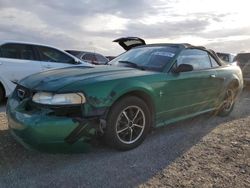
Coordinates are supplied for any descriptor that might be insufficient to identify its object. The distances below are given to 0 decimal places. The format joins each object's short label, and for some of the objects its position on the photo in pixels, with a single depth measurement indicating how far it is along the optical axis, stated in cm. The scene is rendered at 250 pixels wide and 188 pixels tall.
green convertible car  212
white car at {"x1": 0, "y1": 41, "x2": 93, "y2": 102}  434
